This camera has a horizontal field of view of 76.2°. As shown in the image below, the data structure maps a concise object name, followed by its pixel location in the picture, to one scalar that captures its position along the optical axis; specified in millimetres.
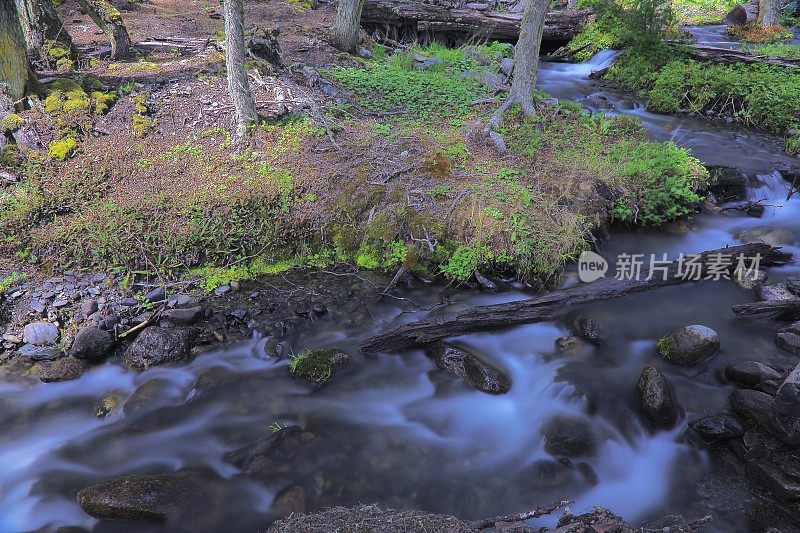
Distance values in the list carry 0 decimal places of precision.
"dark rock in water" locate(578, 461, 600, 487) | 4488
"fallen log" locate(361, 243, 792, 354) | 5695
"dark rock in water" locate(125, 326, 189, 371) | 5449
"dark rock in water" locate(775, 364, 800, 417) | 4387
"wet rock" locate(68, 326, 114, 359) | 5402
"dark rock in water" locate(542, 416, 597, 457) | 4766
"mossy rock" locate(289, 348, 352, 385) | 5410
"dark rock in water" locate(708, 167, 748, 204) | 8477
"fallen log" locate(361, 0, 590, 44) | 14758
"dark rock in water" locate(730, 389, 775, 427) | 4582
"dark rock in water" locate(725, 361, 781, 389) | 5043
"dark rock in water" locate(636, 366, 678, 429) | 4922
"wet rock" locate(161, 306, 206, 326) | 5801
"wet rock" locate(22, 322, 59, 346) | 5512
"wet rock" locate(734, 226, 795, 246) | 7426
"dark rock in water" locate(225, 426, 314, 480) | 4488
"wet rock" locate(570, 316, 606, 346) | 5926
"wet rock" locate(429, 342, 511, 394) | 5355
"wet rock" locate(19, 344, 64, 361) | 5410
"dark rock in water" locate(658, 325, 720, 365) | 5504
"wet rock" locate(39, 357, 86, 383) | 5228
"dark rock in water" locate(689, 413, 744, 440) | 4641
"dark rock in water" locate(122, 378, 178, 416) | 5047
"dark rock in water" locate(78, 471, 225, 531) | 3963
